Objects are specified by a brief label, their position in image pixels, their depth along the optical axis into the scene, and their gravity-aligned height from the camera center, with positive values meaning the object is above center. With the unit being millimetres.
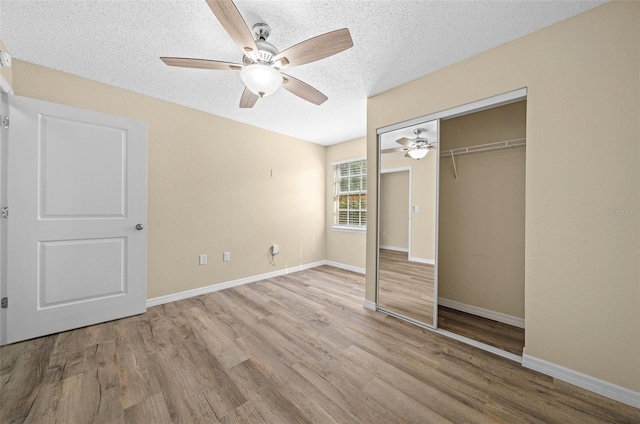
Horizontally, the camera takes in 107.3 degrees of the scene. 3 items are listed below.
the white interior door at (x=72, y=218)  2045 -89
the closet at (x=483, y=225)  2328 -139
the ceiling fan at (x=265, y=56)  1432 +1057
